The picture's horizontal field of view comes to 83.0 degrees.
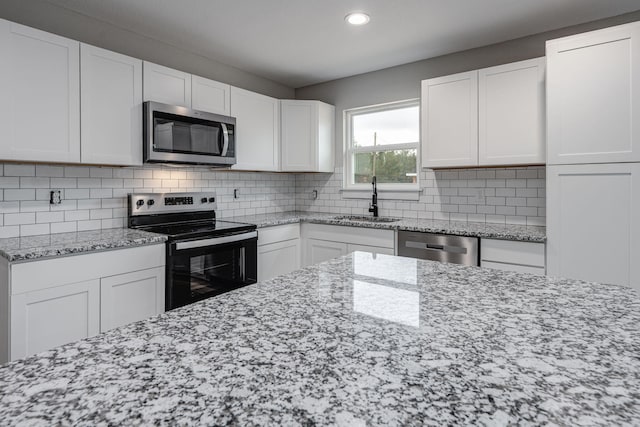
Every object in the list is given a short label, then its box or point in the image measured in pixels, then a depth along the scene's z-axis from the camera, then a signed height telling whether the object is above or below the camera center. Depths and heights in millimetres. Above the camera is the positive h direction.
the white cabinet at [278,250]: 3254 -399
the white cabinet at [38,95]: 2010 +658
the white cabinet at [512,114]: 2641 +711
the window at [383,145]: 3695 +673
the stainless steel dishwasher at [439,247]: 2689 -306
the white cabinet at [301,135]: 3818 +771
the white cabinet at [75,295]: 1824 -495
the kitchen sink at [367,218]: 3646 -109
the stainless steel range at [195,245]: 2439 -271
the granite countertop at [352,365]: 501 -274
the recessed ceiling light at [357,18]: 2566 +1377
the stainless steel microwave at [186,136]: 2598 +558
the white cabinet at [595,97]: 2158 +694
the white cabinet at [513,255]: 2463 -335
